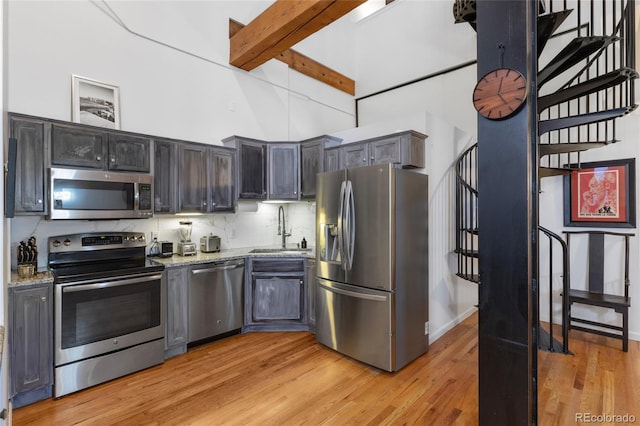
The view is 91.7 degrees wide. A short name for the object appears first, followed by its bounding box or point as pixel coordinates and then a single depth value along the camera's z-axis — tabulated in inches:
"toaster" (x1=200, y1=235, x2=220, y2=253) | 150.0
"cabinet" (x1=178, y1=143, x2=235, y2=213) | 136.9
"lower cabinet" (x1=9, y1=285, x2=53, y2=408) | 88.7
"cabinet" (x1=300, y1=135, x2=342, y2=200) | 160.7
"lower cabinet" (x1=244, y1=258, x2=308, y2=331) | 146.8
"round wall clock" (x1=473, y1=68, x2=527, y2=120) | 68.3
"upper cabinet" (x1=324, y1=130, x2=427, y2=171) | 131.4
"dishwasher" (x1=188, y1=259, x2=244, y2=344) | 127.8
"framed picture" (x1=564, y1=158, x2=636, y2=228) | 135.8
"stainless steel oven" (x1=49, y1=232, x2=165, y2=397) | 97.3
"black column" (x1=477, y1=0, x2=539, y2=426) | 68.4
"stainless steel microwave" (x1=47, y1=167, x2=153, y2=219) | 103.1
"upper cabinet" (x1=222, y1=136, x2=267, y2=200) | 157.2
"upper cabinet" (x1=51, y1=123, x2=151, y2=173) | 104.9
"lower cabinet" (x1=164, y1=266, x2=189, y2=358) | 121.0
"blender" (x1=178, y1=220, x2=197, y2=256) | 140.3
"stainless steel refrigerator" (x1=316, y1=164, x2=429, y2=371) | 111.6
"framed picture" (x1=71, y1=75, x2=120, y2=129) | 119.3
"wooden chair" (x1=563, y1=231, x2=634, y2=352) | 124.0
